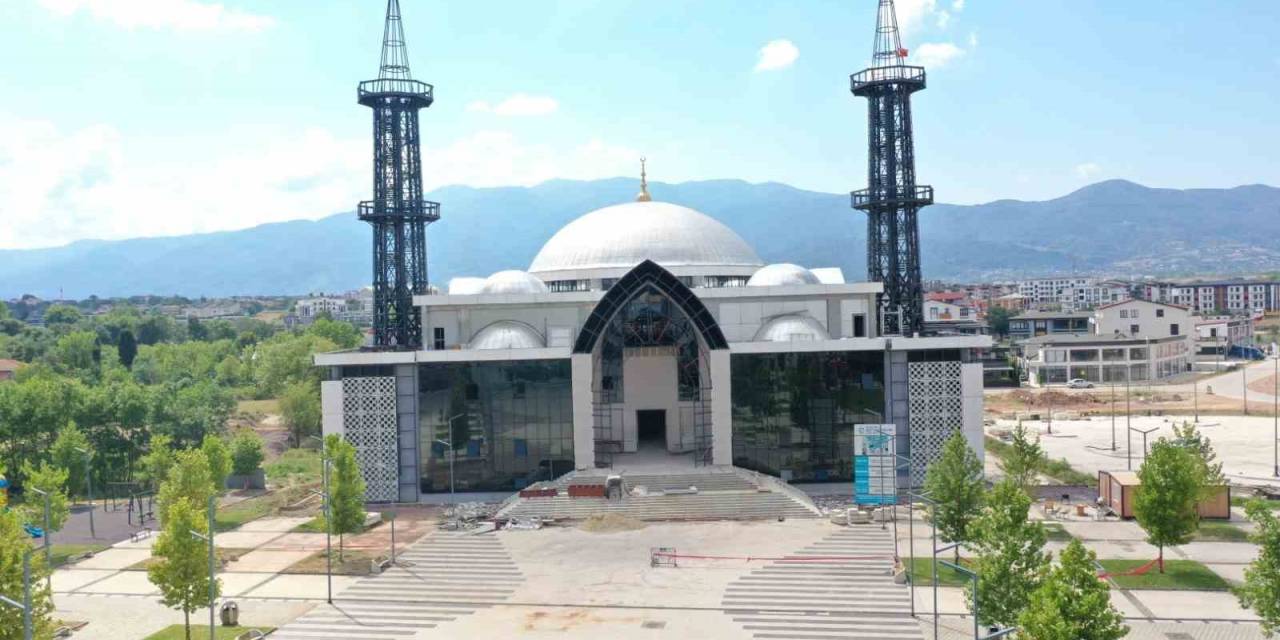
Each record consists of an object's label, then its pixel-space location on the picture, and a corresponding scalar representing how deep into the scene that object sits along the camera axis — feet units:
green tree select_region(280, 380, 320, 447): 234.58
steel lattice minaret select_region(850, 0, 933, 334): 204.74
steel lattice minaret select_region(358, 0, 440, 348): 213.46
